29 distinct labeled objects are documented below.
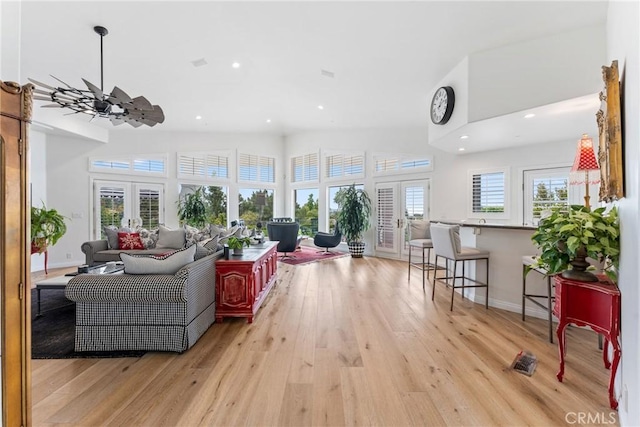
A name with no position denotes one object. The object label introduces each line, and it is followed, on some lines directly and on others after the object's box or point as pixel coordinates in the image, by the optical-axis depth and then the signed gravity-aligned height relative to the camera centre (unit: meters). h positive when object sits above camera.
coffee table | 3.37 -0.82
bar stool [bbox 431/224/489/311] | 3.58 -0.49
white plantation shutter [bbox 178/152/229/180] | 7.95 +1.34
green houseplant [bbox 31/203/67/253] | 4.16 -0.21
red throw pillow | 5.28 -0.52
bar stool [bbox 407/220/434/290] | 5.28 -0.36
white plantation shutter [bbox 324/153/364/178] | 8.02 +1.35
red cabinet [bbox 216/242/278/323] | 3.21 -0.85
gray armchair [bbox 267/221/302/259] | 6.93 -0.52
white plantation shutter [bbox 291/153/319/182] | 8.89 +1.40
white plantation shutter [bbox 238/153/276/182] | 8.77 +1.39
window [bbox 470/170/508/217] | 5.66 +0.36
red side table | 1.76 -0.65
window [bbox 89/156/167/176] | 6.88 +1.19
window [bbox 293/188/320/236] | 9.09 +0.10
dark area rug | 2.51 -1.22
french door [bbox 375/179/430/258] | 6.92 +0.02
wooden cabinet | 1.35 -0.20
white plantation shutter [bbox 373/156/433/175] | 6.82 +1.17
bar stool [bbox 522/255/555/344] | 2.72 -0.88
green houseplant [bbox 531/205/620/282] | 1.85 -0.20
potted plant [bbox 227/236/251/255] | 3.46 -0.38
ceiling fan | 3.02 +1.22
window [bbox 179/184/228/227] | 8.02 +0.33
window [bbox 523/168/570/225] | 5.07 +0.36
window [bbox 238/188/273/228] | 8.89 +0.19
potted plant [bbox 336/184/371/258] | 7.52 -0.15
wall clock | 4.18 +1.62
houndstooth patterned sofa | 2.46 -0.88
